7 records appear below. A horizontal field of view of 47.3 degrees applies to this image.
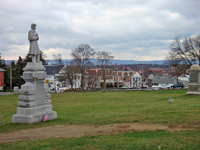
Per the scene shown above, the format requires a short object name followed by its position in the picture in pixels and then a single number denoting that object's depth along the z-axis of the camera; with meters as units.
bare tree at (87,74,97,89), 73.81
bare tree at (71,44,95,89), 61.59
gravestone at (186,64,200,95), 23.98
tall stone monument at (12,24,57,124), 11.73
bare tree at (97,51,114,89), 71.03
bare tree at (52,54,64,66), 65.14
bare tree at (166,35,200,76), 53.66
